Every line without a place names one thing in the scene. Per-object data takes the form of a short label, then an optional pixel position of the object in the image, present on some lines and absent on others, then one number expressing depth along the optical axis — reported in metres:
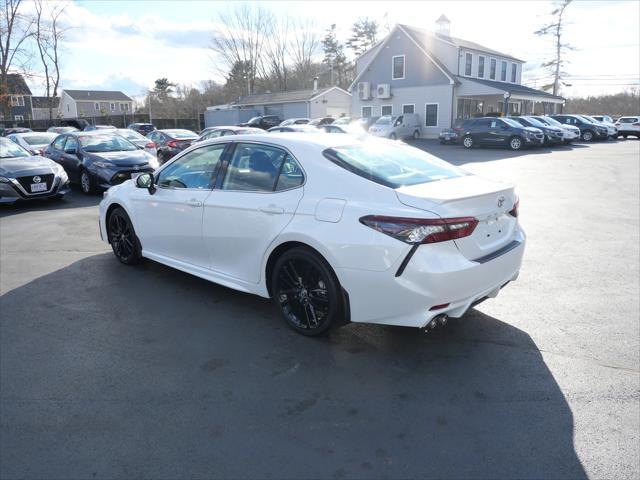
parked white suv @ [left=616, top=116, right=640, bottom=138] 31.61
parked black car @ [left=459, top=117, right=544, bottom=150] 24.16
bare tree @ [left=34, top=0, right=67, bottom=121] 45.24
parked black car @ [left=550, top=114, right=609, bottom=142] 29.83
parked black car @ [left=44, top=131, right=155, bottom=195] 11.57
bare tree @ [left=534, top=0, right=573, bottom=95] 52.97
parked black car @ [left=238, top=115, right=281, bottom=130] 39.50
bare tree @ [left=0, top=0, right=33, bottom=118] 41.91
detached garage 45.28
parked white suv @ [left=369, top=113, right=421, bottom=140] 31.95
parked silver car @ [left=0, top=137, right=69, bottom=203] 9.99
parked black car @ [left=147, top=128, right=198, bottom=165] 17.91
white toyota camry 3.33
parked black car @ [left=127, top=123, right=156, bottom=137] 36.44
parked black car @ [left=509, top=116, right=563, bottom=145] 25.81
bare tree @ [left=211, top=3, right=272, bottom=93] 59.09
